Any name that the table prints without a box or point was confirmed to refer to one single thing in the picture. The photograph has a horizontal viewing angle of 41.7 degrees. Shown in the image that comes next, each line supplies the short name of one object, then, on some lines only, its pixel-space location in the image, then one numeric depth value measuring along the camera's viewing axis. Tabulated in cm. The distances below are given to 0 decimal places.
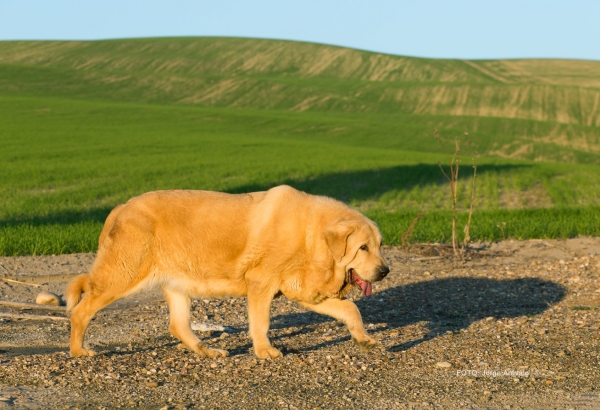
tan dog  753
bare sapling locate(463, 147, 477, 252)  1373
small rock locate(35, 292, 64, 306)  1027
